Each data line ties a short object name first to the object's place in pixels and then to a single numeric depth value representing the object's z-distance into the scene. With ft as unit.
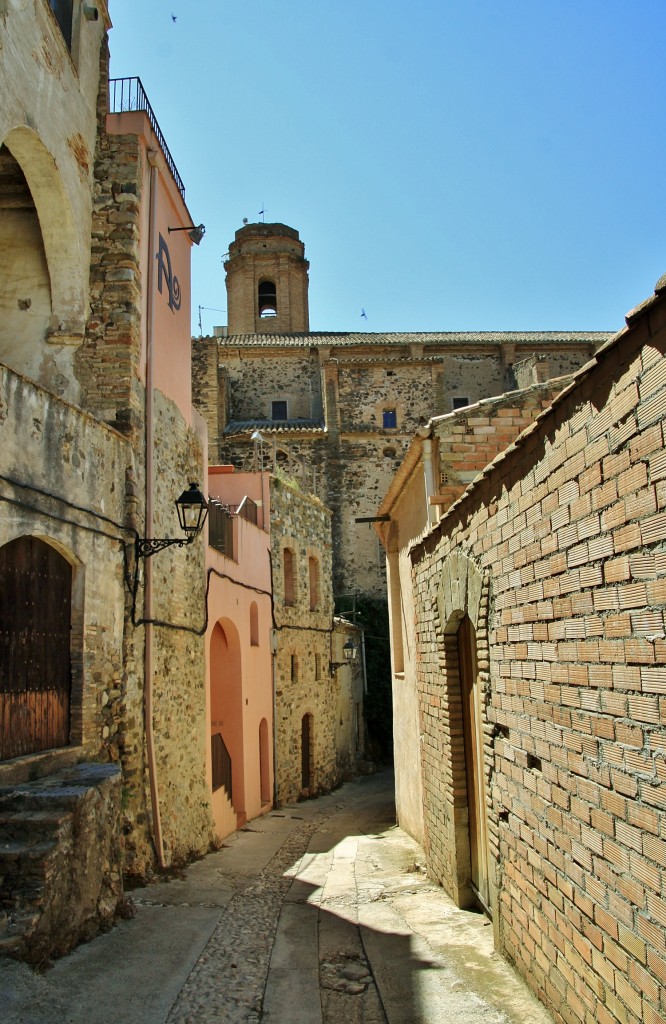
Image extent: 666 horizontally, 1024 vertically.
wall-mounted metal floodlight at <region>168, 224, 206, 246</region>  37.14
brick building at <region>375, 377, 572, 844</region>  27.99
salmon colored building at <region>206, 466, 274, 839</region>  43.37
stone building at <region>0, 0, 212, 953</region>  20.72
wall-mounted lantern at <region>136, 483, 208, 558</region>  28.02
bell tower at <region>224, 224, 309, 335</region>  121.19
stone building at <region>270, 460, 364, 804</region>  57.77
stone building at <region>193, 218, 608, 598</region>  94.48
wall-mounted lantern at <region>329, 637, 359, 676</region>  72.54
